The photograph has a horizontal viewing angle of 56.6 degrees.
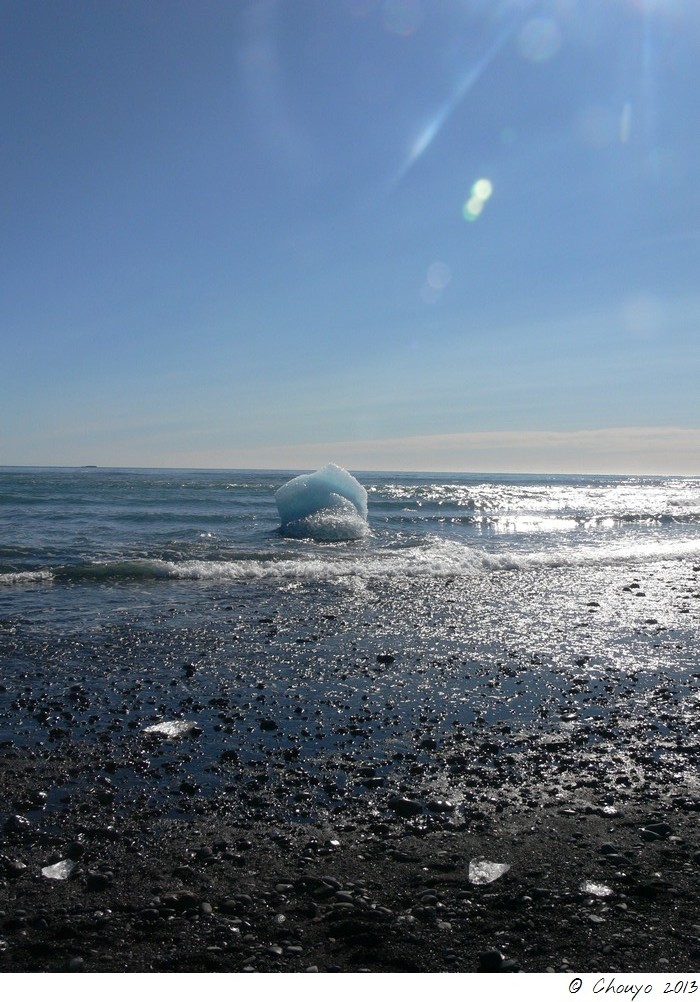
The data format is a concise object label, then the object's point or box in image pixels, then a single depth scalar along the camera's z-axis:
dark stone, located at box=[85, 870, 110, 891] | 4.04
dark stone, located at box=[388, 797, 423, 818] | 5.08
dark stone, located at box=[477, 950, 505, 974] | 3.37
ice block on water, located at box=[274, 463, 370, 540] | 25.86
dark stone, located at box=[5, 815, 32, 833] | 4.73
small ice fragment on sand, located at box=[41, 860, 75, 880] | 4.18
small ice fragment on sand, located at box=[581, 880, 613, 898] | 4.00
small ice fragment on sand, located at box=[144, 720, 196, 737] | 6.62
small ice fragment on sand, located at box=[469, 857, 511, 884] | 4.18
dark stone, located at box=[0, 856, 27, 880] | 4.16
